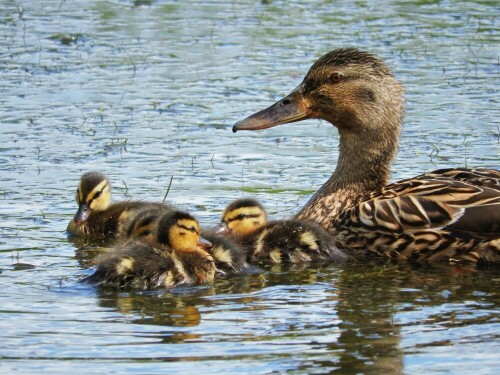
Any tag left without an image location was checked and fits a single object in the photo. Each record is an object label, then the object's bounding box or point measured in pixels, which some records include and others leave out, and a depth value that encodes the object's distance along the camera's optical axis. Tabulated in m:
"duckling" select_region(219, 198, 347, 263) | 16.00
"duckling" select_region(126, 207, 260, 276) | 15.37
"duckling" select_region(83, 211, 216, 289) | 14.62
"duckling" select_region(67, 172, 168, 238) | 17.55
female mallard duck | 15.76
